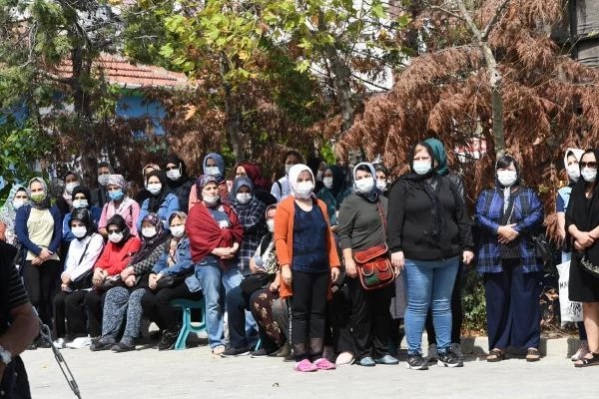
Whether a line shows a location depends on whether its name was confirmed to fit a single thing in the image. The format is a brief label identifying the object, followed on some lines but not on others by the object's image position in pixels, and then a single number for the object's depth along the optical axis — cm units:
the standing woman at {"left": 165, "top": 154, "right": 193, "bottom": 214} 1620
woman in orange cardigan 1265
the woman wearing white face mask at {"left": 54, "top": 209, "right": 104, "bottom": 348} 1562
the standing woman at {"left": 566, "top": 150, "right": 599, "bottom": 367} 1201
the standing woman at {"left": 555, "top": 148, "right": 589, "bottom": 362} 1247
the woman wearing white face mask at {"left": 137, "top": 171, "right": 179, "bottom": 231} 1573
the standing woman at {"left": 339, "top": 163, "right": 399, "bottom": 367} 1282
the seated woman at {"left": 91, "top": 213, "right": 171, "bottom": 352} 1485
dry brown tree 1384
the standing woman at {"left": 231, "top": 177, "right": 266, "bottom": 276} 1424
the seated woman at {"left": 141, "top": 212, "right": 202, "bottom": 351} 1458
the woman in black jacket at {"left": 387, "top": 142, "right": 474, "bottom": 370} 1226
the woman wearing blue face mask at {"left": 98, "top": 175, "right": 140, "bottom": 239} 1608
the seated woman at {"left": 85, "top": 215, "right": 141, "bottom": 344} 1531
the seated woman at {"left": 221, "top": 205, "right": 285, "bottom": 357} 1348
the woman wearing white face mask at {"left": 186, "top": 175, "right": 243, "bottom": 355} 1415
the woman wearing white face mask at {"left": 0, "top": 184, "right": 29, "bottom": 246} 1636
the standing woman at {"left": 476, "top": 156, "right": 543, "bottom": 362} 1252
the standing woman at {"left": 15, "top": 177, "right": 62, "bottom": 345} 1590
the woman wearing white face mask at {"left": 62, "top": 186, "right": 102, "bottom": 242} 1616
